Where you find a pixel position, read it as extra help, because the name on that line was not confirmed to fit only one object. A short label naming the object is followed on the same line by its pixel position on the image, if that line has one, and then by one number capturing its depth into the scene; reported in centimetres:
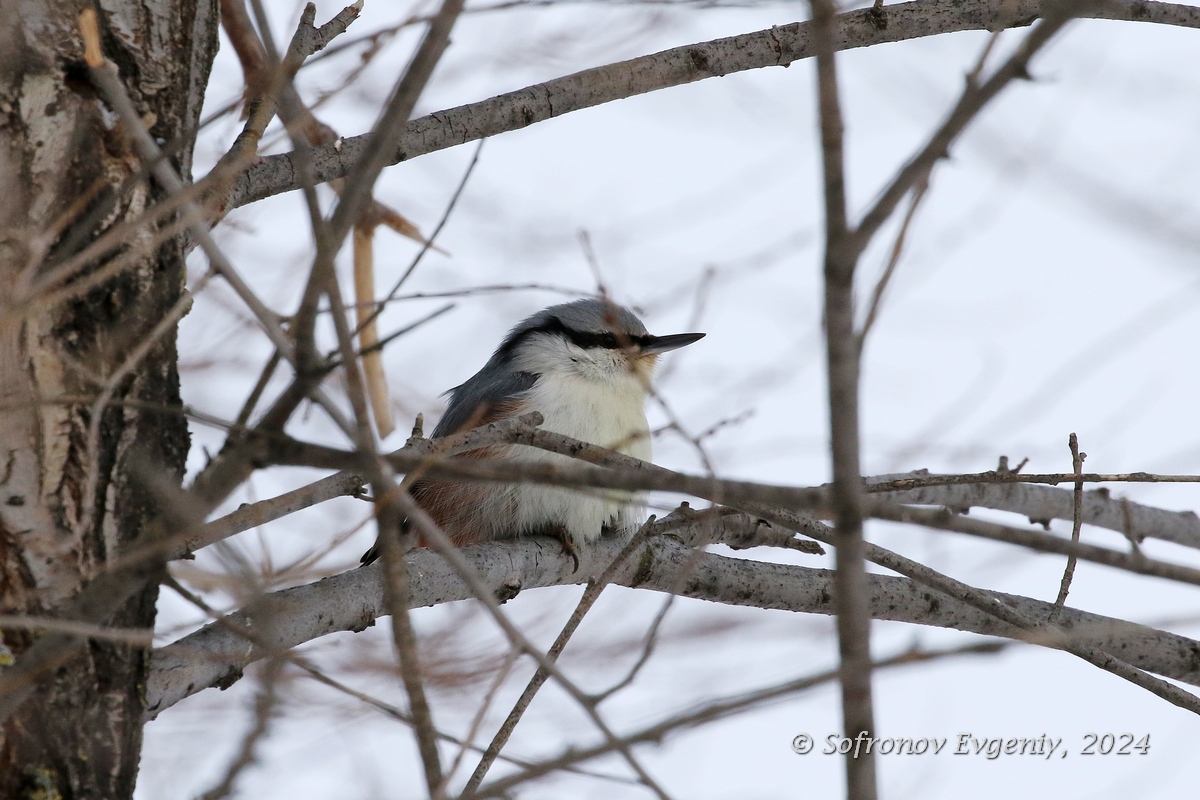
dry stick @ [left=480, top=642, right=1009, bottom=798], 322
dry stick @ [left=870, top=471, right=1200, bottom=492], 595
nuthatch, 605
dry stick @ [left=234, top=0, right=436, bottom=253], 369
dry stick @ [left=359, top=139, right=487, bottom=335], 511
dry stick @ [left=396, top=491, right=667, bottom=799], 344
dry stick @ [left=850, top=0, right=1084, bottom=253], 309
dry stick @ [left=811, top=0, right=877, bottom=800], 330
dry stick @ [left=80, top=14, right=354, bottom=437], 353
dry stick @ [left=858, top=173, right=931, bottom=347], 377
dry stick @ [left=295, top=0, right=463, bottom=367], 337
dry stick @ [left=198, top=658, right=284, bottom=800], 372
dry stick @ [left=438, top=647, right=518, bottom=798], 406
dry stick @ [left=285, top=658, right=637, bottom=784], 412
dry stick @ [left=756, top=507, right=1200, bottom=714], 530
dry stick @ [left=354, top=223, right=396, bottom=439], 602
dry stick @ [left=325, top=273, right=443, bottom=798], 344
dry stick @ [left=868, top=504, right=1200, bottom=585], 348
